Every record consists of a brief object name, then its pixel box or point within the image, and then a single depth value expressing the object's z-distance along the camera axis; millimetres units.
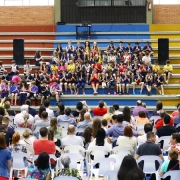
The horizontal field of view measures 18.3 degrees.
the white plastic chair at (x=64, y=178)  9547
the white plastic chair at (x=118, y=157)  11447
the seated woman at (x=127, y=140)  12766
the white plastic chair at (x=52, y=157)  11719
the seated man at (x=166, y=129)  13969
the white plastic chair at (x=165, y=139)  13477
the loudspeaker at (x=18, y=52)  27828
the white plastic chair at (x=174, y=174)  9781
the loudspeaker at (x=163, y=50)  27469
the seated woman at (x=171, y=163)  10070
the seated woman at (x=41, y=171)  9711
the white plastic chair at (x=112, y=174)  9703
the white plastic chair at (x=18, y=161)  11773
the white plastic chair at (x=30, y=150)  12635
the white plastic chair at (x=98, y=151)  12508
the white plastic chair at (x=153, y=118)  17538
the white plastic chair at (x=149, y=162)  11070
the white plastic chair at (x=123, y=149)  12289
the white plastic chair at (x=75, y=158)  11750
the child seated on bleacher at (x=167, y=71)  26078
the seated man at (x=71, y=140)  13227
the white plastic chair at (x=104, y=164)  11120
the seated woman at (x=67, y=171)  9727
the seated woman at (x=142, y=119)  16084
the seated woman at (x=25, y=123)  15672
